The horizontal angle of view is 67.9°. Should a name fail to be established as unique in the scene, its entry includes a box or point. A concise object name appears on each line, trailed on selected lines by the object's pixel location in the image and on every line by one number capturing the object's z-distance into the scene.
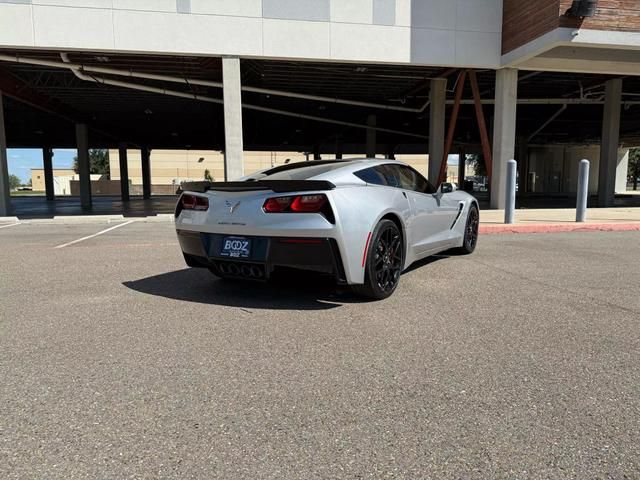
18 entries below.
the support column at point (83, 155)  29.20
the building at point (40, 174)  92.19
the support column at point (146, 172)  41.88
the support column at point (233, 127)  14.71
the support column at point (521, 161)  41.31
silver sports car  4.08
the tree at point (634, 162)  71.75
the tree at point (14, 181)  123.04
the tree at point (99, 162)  87.77
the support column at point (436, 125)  19.56
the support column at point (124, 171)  37.38
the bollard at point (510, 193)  11.55
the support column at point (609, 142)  21.06
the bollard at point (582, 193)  11.62
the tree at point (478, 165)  75.62
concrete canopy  17.61
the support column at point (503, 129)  16.12
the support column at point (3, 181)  16.69
